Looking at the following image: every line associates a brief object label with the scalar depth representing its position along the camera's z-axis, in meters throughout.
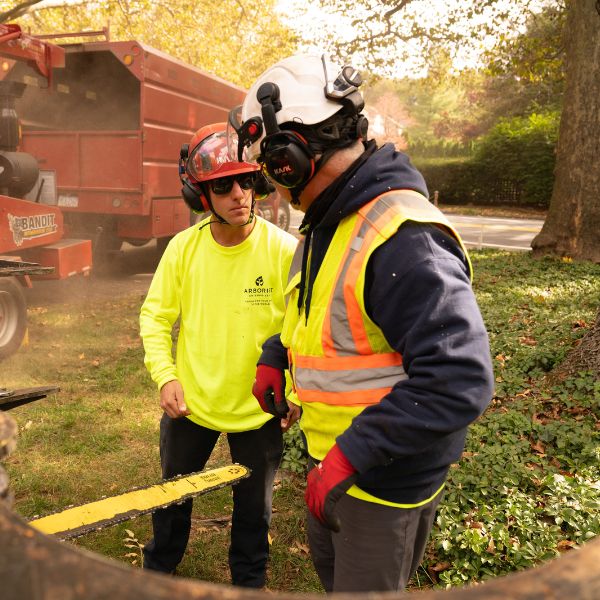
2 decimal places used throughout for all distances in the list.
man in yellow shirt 2.64
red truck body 9.12
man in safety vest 1.45
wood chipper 6.12
